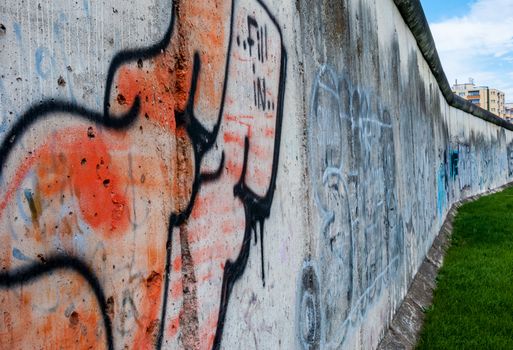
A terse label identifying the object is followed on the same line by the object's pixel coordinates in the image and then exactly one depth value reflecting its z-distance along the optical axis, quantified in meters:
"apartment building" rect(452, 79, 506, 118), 94.25
